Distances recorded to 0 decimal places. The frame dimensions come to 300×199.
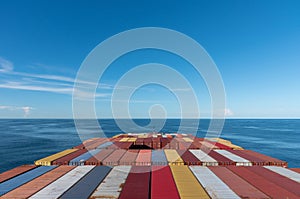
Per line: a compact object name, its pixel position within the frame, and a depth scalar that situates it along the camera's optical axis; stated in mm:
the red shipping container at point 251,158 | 34594
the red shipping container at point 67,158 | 33750
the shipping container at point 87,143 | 50662
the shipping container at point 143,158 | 32906
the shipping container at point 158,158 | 33500
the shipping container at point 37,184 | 20219
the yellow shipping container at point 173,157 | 33531
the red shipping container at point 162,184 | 20156
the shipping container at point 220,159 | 34312
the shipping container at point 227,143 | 49894
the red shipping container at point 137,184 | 20188
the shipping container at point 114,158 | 33062
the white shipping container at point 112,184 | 20311
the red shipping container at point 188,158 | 33638
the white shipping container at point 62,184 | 20312
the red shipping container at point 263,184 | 20578
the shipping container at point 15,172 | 25392
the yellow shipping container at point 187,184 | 20355
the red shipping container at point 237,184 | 20644
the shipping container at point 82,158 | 33547
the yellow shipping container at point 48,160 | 33197
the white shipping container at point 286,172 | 26662
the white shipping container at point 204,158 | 33719
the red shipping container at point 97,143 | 48059
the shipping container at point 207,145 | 49344
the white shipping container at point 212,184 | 20500
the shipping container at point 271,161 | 34281
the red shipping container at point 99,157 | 33156
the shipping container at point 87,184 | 20266
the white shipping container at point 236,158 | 34312
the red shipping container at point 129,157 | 33344
